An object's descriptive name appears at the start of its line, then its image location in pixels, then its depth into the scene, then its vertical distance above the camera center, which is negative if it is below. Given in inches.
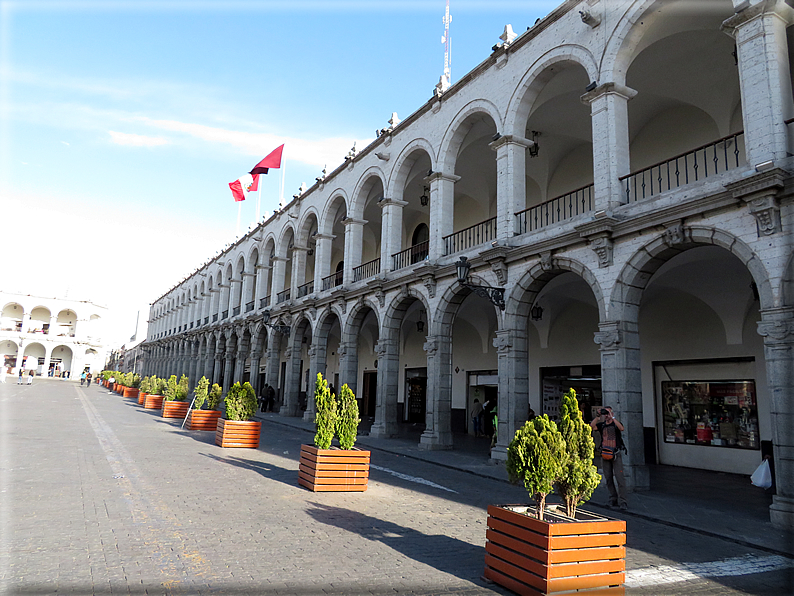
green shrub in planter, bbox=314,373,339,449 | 364.2 -19.6
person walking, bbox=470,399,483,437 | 825.5 -38.7
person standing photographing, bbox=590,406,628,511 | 345.6 -32.4
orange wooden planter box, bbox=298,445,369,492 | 347.6 -51.4
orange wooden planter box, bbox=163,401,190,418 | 831.1 -38.2
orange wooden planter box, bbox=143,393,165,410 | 1010.4 -34.9
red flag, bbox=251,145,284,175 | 1112.8 +465.4
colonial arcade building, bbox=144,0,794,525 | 353.7 +135.6
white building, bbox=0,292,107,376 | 2716.5 +234.2
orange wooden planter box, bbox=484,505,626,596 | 178.9 -53.0
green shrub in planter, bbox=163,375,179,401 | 842.8 -9.3
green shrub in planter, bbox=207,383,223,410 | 708.7 -16.2
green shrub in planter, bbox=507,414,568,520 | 200.1 -22.4
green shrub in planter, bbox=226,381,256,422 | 547.2 -16.7
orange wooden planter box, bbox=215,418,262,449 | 533.6 -45.9
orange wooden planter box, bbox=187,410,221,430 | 682.2 -43.6
